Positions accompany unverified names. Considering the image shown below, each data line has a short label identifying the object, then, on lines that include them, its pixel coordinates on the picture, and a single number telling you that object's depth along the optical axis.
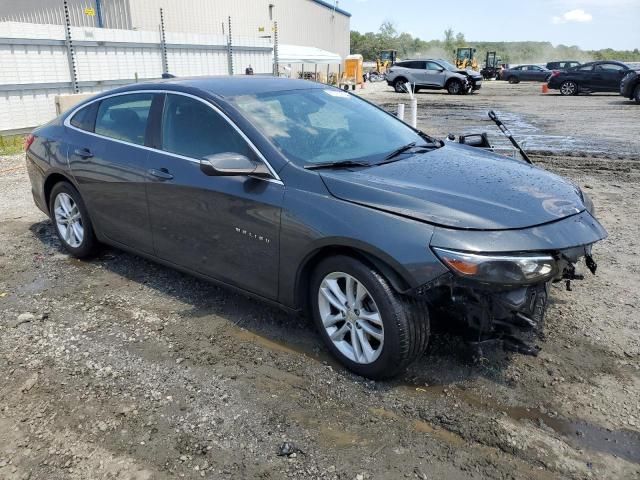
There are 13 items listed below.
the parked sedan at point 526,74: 41.38
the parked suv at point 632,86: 20.75
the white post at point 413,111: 9.23
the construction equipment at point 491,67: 49.78
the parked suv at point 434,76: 29.06
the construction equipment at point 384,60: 52.44
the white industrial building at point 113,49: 13.09
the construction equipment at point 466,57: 46.94
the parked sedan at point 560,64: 40.69
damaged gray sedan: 2.83
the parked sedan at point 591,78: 25.38
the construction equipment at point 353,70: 37.75
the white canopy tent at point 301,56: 28.64
